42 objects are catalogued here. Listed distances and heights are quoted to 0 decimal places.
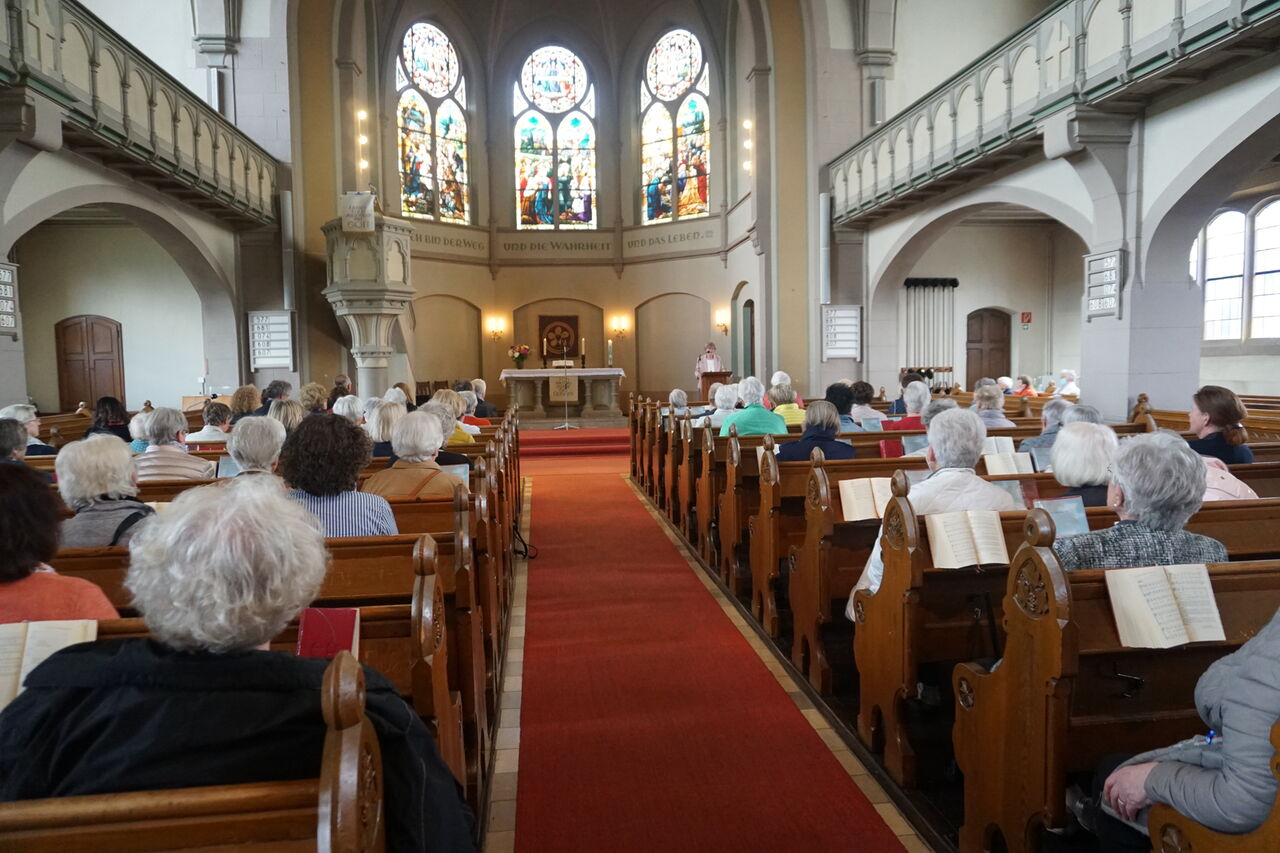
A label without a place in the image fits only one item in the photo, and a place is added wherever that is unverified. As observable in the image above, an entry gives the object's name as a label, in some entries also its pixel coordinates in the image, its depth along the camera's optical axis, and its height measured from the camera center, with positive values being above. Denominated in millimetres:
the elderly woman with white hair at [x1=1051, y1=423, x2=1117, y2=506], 2822 -325
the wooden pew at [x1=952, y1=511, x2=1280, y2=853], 1744 -746
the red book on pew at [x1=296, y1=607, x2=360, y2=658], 1648 -531
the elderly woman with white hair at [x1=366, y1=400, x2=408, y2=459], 4176 -238
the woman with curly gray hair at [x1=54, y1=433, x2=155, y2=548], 2418 -347
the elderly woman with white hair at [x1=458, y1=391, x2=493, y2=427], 7402 -407
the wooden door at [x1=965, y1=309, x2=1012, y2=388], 14375 +377
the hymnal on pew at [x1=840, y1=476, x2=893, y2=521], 3215 -525
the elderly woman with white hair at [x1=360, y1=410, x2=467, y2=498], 3316 -400
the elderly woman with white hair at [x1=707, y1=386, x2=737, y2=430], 6695 -278
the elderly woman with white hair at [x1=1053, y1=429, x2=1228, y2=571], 1947 -376
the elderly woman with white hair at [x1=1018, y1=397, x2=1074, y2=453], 4355 -342
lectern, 14273 -203
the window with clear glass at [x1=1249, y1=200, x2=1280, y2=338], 10695 +1116
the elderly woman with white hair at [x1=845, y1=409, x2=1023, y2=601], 2771 -406
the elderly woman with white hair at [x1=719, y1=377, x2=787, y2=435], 5430 -369
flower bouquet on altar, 15672 +335
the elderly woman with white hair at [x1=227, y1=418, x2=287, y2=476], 3109 -267
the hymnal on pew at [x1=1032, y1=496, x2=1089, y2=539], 2432 -466
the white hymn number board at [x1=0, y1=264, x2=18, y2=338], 5934 +578
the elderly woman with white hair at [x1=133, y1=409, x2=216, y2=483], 3864 -392
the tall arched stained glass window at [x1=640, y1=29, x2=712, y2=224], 16797 +4978
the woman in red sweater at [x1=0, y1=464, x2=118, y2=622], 1651 -378
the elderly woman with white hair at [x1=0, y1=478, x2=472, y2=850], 1030 -419
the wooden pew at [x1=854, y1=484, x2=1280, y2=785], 2424 -747
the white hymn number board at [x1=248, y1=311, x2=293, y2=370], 11062 +467
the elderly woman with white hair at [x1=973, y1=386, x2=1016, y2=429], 5548 -305
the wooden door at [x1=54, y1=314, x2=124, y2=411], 11984 +252
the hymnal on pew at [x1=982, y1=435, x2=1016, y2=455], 4254 -430
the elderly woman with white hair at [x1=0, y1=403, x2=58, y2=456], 4473 -262
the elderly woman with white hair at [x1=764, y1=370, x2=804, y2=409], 6498 -134
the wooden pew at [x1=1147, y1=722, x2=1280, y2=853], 1225 -776
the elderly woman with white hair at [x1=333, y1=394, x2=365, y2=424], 5524 -231
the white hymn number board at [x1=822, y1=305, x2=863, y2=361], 12070 +497
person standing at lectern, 15156 +121
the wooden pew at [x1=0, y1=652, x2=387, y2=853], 912 -499
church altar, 14742 -449
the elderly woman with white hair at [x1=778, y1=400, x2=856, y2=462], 4246 -380
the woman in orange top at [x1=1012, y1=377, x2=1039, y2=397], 10077 -319
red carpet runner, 2355 -1322
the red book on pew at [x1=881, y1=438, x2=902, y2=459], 4676 -477
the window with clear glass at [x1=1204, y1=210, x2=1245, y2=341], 11148 +1148
